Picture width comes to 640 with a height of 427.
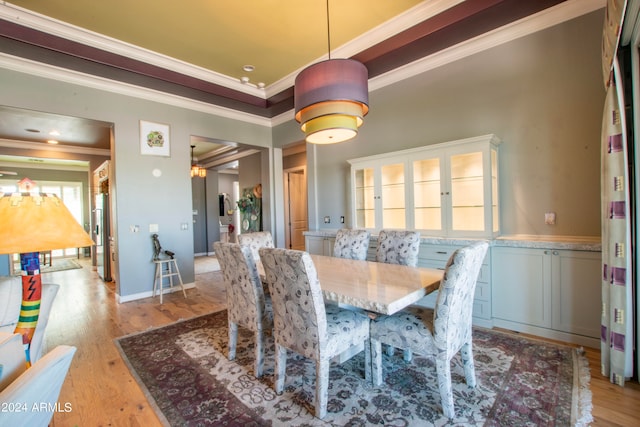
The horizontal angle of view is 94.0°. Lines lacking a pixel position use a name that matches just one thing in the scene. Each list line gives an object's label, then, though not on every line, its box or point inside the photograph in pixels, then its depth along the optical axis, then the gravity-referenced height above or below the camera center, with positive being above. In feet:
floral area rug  5.77 -4.06
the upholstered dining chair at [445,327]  5.65 -2.51
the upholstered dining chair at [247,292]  7.07 -2.04
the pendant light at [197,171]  22.52 +3.01
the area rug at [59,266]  22.75 -4.29
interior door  24.40 +0.07
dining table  5.65 -1.72
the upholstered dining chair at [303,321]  5.60 -2.31
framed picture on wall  14.30 +3.57
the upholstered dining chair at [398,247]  9.30 -1.30
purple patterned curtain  6.44 -1.02
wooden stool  13.98 -2.99
